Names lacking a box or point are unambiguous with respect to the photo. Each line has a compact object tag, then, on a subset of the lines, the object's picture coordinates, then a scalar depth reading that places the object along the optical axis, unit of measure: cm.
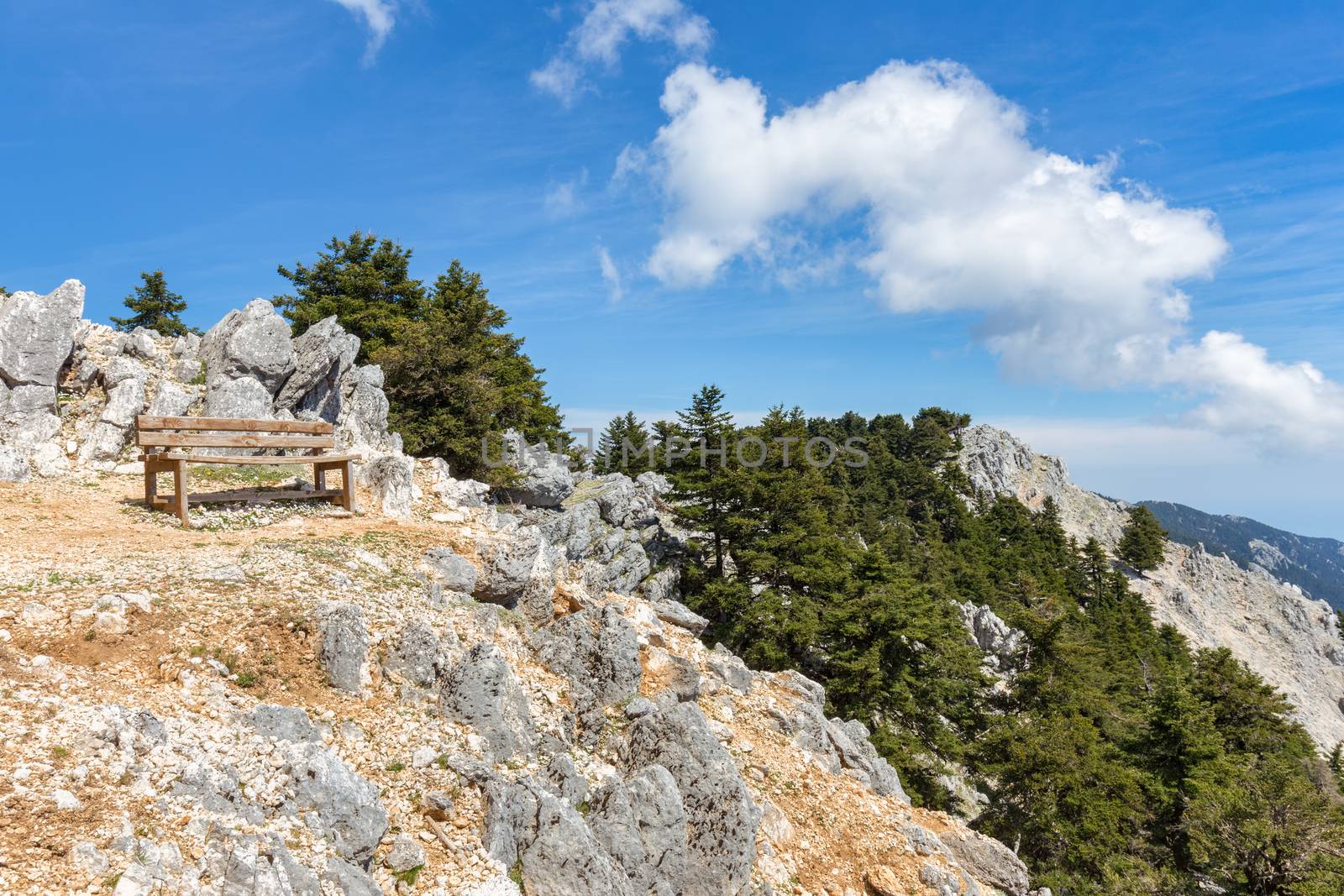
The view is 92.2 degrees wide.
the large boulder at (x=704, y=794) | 969
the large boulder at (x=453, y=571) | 1373
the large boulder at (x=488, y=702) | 996
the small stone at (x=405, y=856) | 747
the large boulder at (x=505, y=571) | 1407
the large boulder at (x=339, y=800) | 728
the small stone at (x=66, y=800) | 611
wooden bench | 1513
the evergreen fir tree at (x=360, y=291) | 3400
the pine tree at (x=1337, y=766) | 3782
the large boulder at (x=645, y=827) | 896
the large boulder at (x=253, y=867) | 608
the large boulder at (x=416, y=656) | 1041
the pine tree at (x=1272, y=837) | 1939
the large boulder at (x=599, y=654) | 1259
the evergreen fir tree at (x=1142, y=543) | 9131
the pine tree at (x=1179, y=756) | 2611
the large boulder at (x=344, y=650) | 973
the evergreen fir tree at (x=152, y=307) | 4966
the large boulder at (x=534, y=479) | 3011
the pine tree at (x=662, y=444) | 5368
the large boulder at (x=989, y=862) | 1409
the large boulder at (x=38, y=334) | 1920
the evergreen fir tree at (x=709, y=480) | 3206
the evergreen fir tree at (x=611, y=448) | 7656
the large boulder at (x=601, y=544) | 2695
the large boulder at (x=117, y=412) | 1908
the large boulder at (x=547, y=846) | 812
